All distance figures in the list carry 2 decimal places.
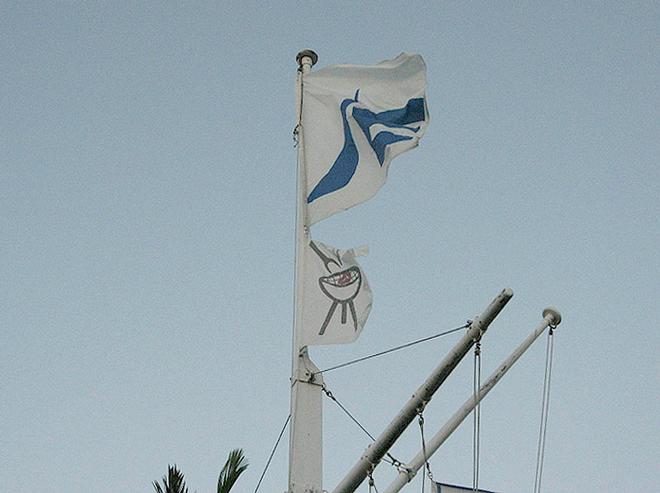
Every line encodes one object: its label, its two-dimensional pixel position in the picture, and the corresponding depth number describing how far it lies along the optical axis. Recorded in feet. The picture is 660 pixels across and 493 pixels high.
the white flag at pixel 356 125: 39.96
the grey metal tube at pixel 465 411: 33.63
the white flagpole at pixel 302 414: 32.60
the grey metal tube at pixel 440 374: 28.73
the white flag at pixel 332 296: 34.86
